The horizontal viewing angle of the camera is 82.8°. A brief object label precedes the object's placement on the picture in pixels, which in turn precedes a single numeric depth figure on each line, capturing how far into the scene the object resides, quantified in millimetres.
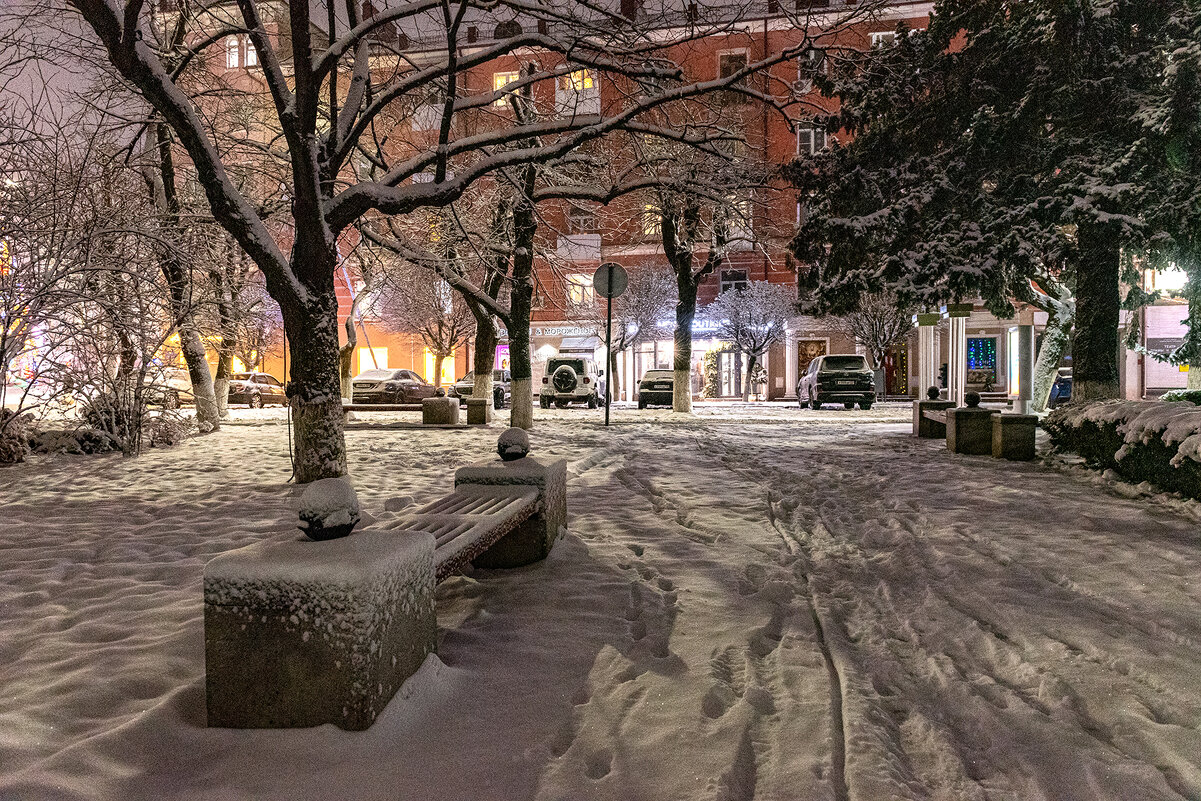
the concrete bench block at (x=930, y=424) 12969
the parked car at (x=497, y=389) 25156
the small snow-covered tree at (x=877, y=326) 32844
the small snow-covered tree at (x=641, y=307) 35406
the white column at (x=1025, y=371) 15312
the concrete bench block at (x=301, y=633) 2262
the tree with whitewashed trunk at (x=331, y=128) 6348
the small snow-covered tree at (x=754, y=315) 35188
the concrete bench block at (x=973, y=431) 9898
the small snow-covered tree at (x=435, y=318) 34031
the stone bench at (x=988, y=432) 9203
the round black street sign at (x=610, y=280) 12680
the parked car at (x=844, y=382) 24547
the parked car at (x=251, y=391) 30000
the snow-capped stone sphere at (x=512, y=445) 4895
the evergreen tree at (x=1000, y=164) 9938
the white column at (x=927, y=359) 17422
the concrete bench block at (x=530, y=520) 4570
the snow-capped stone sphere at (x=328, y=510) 2447
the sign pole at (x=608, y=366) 12539
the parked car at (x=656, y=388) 26252
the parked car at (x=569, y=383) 25391
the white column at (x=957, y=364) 15654
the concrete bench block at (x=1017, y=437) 9164
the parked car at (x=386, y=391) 26953
